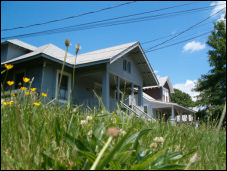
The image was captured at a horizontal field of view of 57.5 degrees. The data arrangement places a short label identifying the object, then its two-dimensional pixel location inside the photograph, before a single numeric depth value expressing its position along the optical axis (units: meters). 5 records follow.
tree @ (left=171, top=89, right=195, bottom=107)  54.06
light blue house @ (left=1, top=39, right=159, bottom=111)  12.27
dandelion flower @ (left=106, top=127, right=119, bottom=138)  0.63
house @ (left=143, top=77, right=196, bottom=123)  26.59
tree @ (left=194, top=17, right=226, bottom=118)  22.15
